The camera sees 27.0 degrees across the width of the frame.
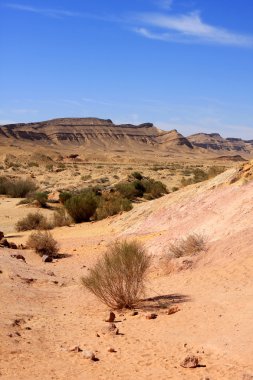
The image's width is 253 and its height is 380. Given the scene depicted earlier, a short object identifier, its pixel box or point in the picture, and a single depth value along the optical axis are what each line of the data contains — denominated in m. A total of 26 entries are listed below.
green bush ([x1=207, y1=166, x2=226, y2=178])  28.58
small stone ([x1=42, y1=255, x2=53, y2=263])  16.12
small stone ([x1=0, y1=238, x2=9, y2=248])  17.61
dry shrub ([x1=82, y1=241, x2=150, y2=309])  10.12
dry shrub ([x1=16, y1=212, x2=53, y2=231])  22.55
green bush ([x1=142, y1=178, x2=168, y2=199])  33.31
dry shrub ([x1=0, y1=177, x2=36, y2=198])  36.59
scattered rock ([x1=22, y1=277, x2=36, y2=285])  12.07
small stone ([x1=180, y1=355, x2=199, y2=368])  7.01
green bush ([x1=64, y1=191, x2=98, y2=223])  23.73
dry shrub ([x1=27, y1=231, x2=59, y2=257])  16.81
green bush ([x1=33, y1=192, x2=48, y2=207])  29.72
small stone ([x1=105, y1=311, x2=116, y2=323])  9.38
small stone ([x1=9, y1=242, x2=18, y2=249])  17.83
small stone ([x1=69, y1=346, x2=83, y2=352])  7.66
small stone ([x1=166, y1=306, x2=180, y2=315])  9.53
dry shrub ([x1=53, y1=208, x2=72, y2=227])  23.55
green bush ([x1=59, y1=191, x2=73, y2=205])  29.75
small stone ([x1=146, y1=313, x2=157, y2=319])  9.37
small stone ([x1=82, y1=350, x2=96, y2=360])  7.34
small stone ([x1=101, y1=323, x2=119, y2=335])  8.59
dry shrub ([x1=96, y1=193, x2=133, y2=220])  23.66
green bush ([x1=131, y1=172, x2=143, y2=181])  42.96
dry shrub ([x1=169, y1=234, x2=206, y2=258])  13.15
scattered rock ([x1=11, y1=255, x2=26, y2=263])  15.34
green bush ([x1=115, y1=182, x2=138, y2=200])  31.25
